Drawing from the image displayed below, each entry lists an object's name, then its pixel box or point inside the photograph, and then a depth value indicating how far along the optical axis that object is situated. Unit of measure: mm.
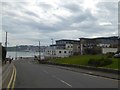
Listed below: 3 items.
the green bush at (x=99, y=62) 13883
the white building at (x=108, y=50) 32489
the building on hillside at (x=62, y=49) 52983
